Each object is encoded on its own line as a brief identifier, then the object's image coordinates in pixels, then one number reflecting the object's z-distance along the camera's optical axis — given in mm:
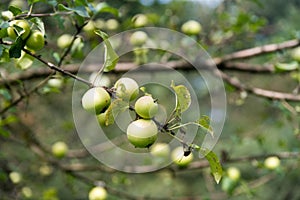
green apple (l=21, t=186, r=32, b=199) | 2819
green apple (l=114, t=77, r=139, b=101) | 1449
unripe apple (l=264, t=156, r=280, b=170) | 2625
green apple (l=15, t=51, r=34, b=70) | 1683
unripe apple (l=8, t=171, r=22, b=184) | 2493
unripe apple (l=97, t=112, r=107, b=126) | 1497
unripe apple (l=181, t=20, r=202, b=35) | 2762
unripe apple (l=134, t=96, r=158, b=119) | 1414
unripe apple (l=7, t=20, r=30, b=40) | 1513
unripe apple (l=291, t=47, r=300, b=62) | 2552
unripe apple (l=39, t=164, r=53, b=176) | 3566
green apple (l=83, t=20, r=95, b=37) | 2354
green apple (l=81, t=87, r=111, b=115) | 1436
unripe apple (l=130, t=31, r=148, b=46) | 2525
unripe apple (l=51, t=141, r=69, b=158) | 2893
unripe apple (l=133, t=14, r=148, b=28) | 2638
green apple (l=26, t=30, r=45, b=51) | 1533
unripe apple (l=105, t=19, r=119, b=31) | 2995
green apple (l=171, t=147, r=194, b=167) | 2375
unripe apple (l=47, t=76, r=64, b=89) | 2048
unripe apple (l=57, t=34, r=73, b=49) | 2252
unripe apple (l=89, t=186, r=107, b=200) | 2131
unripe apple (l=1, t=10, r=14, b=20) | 1577
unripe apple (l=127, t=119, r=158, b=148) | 1416
